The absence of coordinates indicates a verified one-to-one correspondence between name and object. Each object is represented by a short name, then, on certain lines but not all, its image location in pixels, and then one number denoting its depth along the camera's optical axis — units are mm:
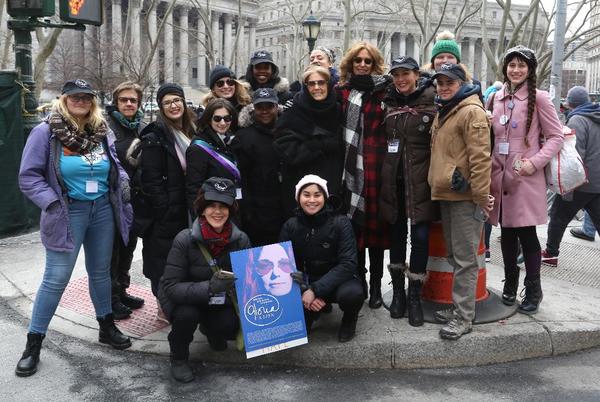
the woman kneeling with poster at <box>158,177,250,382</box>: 4195
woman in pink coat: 4742
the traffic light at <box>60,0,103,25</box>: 8094
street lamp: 19625
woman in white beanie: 4453
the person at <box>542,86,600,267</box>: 7105
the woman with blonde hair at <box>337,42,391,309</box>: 4844
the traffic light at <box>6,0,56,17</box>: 8367
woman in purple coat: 4254
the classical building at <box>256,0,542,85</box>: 64750
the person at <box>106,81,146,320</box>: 5207
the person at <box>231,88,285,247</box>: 4965
